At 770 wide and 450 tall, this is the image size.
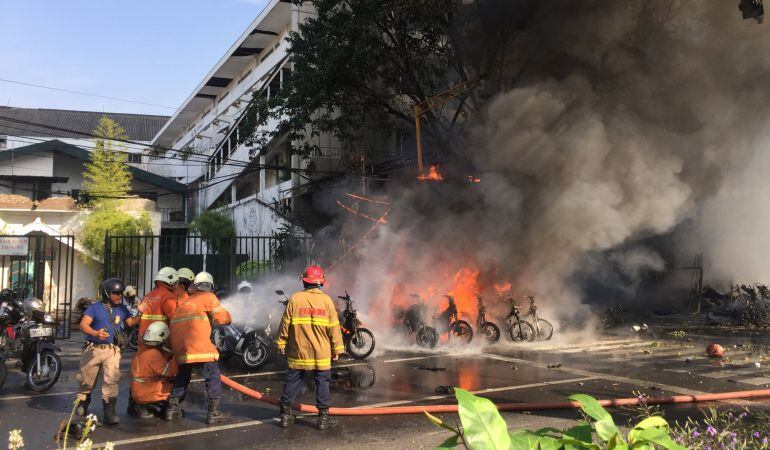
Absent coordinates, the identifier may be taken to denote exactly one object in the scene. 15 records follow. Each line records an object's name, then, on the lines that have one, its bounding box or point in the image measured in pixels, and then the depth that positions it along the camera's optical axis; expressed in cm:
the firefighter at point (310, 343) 624
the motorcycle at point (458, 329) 1231
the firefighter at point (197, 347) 644
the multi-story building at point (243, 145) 2512
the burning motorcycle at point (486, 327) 1280
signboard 1315
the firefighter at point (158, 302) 694
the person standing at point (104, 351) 637
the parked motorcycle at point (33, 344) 808
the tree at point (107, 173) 2652
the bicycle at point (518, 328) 1305
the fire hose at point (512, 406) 657
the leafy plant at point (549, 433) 170
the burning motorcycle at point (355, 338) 1072
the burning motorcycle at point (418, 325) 1220
